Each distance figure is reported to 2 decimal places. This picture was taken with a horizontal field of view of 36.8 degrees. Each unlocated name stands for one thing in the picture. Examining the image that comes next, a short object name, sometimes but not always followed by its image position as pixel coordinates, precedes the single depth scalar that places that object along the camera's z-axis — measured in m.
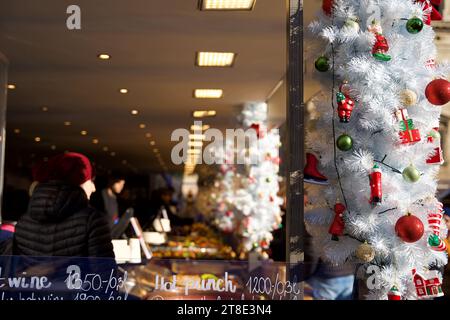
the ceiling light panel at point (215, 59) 5.41
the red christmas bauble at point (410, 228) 2.96
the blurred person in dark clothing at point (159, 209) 6.22
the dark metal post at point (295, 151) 3.39
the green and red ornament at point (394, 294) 3.03
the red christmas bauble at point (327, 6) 3.24
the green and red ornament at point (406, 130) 3.06
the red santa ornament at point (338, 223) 3.07
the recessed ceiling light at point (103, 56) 5.38
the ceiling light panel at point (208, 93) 6.38
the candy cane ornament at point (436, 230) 3.09
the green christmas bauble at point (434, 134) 3.18
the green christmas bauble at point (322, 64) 3.16
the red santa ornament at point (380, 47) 3.09
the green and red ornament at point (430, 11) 3.30
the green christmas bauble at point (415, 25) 3.12
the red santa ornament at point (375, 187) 2.99
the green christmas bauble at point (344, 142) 3.02
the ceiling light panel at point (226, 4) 4.18
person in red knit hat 3.10
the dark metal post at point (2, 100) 5.21
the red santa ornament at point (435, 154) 3.16
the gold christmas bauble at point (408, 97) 3.09
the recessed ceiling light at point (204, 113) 6.04
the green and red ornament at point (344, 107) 3.06
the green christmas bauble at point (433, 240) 3.08
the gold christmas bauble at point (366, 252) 3.00
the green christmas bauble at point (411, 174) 3.05
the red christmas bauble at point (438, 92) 3.07
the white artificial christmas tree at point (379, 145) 3.04
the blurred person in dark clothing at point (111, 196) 6.84
